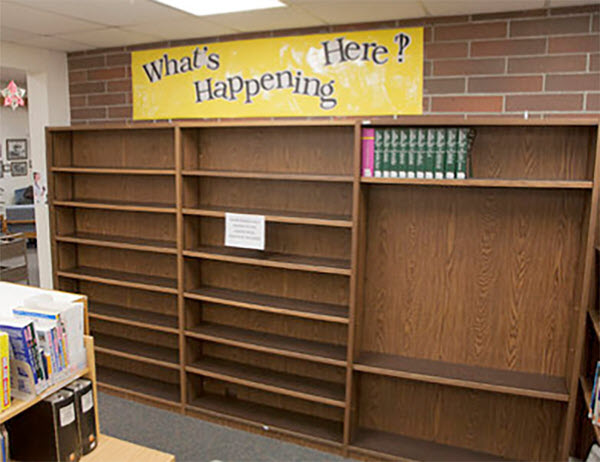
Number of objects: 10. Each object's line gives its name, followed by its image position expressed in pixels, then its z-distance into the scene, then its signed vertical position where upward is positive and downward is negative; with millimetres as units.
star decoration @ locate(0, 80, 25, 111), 4883 +572
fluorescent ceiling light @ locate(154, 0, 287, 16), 2611 +786
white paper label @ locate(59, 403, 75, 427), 1810 -892
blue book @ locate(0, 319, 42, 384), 1696 -590
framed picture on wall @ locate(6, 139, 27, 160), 8609 +139
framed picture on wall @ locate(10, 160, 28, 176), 8703 -193
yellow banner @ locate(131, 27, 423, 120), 2932 +517
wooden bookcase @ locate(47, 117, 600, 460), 2756 -716
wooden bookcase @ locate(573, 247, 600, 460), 2604 -1065
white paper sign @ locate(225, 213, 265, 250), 3125 -420
